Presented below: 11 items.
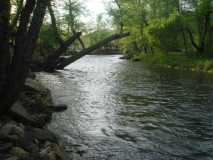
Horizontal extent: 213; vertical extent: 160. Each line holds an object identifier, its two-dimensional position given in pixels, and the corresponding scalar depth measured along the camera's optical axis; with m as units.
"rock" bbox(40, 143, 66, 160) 7.26
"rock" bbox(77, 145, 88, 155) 8.68
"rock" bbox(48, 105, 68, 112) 13.48
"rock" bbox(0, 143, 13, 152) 6.98
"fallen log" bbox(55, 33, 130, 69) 29.07
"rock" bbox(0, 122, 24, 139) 7.64
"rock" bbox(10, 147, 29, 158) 6.89
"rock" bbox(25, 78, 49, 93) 13.52
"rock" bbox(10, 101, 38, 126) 9.54
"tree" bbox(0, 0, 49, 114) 8.50
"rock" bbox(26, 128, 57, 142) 8.40
